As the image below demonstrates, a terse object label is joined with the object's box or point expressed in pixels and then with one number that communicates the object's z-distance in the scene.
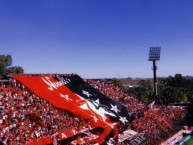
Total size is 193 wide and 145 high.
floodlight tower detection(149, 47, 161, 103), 57.19
